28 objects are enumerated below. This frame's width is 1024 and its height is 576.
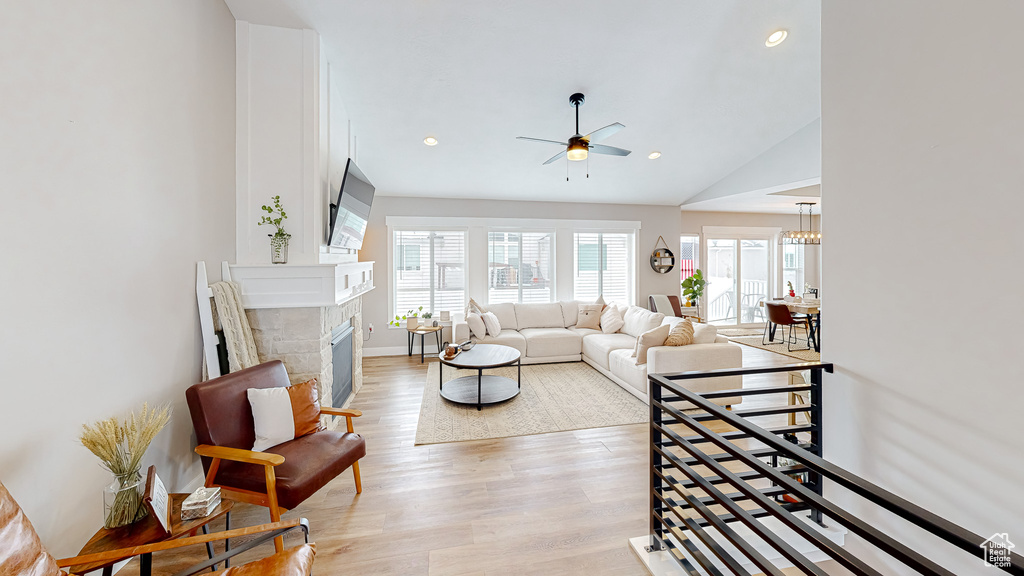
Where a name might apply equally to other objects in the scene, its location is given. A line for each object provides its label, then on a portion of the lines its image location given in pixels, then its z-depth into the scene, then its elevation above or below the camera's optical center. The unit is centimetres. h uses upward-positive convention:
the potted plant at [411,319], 547 -49
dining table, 621 -38
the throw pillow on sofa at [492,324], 536 -52
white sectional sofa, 372 -70
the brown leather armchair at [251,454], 186 -90
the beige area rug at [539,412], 328 -117
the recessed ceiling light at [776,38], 319 +205
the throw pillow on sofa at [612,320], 560 -49
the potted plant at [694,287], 718 -1
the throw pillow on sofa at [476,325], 526 -53
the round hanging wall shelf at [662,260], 690 +47
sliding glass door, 826 +10
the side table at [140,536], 132 -92
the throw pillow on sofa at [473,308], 562 -32
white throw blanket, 250 -27
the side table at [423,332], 547 -67
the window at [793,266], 840 +45
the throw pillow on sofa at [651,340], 388 -53
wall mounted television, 323 +68
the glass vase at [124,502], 146 -82
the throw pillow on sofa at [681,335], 385 -48
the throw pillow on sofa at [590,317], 600 -47
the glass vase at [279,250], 280 +25
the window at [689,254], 803 +67
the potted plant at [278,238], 279 +34
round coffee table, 385 -110
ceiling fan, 342 +128
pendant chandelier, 716 +95
